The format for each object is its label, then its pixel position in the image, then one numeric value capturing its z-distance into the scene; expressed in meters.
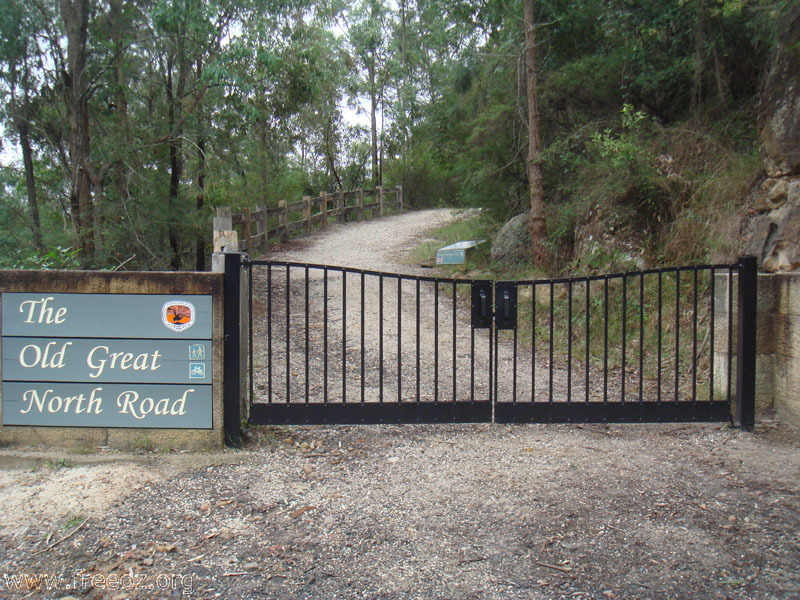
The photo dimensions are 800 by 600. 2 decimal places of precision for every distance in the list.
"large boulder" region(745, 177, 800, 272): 6.88
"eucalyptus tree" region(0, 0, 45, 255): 10.95
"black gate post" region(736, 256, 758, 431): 5.86
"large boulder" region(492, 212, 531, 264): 13.43
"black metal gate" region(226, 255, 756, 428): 5.67
